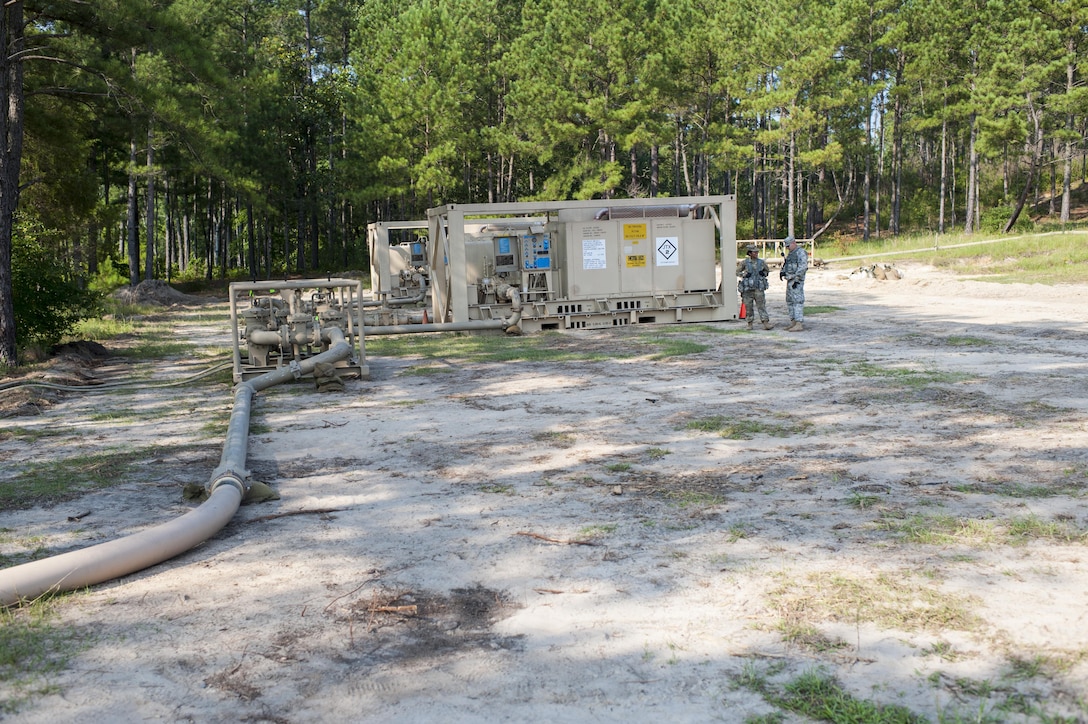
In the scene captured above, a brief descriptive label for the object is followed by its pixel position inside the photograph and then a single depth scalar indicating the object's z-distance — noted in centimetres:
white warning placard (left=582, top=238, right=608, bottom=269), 1762
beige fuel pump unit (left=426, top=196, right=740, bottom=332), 1764
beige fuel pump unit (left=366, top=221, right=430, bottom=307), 2453
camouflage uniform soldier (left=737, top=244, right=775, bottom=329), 1677
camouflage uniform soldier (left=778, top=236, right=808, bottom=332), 1591
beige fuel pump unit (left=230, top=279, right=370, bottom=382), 1178
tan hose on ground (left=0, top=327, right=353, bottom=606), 441
